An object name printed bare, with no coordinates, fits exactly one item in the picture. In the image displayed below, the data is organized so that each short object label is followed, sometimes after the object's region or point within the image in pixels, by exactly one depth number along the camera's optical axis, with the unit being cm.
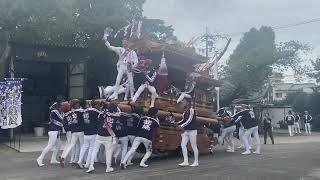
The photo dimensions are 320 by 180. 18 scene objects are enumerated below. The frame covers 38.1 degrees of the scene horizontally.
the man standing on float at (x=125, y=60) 1563
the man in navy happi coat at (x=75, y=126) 1411
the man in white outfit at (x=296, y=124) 3291
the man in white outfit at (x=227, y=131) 1859
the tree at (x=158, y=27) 3875
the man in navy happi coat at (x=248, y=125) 1784
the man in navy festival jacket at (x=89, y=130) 1372
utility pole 3778
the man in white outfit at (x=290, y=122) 3089
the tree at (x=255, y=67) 3670
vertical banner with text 1886
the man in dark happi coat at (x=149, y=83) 1559
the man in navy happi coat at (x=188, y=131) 1436
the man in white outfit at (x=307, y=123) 3353
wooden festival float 1566
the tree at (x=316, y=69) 4145
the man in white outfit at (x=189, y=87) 1723
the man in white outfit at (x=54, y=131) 1462
